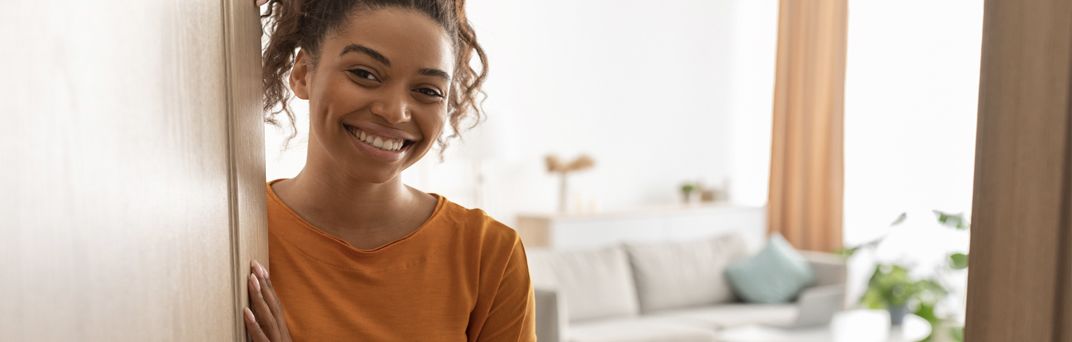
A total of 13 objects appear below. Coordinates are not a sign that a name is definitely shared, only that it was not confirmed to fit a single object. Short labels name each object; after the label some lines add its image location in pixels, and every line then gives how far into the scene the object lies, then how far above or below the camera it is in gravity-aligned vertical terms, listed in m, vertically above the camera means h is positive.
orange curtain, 6.63 -0.23
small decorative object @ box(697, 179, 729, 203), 6.73 -0.67
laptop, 4.79 -1.01
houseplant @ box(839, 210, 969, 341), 3.92 -0.84
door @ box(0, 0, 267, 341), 0.51 -0.05
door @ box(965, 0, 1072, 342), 0.93 -0.07
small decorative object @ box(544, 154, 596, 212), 5.74 -0.43
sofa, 4.80 -1.01
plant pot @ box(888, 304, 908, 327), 5.22 -1.13
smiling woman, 1.24 -0.17
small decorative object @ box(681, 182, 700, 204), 6.53 -0.64
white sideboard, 5.58 -0.79
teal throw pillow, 5.48 -0.98
